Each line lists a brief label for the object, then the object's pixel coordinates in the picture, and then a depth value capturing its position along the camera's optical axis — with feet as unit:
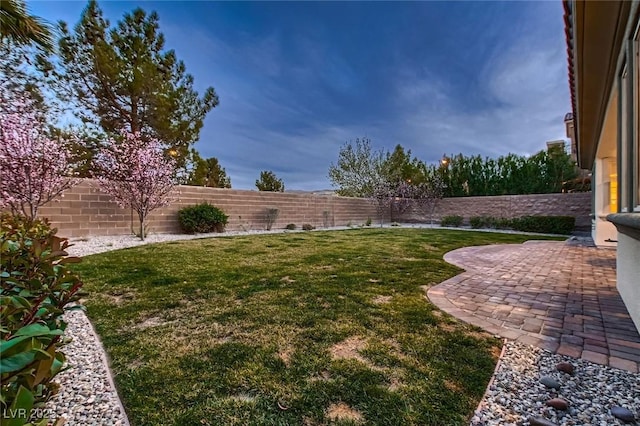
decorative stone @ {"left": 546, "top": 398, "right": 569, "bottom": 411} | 5.26
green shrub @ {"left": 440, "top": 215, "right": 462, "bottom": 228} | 56.65
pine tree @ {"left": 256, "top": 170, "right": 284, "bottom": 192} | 82.58
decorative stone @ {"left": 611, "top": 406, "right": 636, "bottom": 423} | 4.98
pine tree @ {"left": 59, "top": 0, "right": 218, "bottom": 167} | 36.40
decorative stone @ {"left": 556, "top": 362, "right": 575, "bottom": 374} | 6.46
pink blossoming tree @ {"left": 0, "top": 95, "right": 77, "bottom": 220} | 18.86
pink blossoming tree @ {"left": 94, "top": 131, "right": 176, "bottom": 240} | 24.94
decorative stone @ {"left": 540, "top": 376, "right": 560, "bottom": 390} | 5.92
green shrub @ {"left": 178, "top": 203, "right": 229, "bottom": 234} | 31.36
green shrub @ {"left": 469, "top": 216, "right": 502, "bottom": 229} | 50.49
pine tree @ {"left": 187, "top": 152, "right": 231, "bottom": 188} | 50.65
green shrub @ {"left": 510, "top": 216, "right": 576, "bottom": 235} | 42.37
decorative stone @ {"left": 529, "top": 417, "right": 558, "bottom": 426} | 4.82
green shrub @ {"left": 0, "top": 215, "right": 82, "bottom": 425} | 2.27
